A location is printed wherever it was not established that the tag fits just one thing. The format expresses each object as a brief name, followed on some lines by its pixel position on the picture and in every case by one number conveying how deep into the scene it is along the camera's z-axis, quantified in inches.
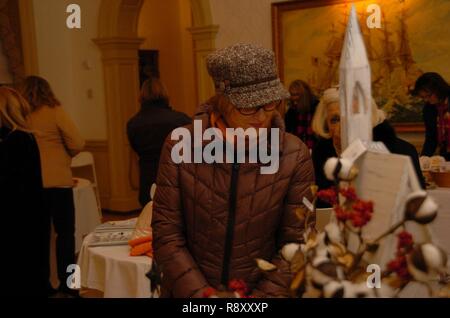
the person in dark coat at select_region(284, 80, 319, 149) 211.5
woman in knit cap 59.9
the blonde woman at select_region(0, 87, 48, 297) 115.8
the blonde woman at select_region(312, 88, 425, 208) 74.9
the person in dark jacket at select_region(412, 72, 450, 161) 176.4
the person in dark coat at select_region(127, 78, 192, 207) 174.2
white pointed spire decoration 40.5
